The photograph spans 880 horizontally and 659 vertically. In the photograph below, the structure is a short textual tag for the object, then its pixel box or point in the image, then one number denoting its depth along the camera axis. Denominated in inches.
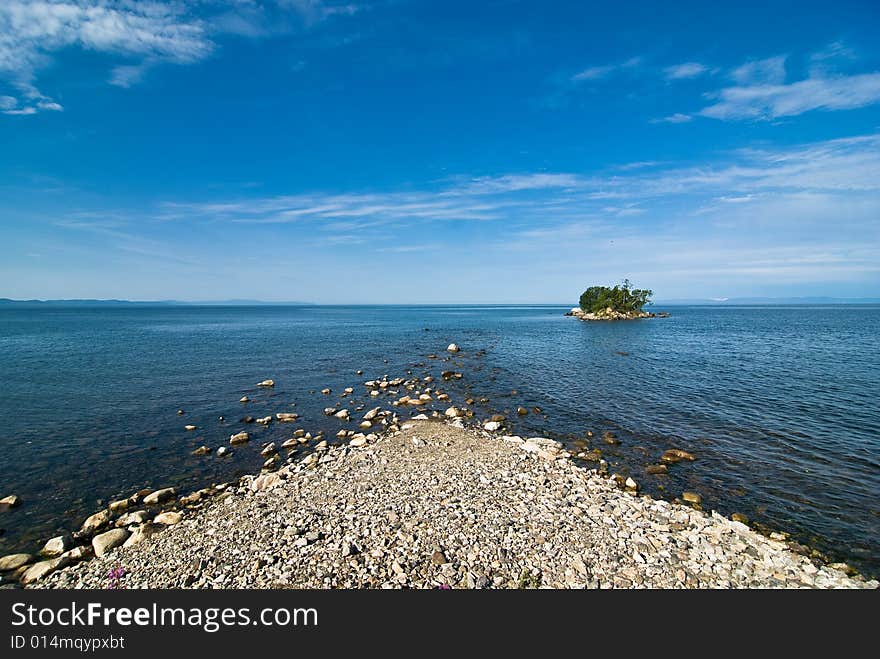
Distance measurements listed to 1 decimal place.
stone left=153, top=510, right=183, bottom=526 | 505.7
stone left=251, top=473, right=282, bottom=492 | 600.4
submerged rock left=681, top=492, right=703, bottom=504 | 584.4
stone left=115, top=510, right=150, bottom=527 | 513.5
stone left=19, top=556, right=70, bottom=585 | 402.9
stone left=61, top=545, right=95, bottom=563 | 434.0
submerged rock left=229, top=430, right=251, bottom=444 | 822.5
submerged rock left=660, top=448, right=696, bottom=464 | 745.0
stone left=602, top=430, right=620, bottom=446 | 834.2
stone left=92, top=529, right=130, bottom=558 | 446.0
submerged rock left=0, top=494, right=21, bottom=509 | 570.6
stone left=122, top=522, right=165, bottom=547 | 458.6
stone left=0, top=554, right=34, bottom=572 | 422.6
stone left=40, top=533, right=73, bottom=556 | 458.7
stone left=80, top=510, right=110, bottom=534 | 507.2
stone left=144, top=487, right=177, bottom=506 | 575.2
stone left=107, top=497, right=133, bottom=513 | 554.5
